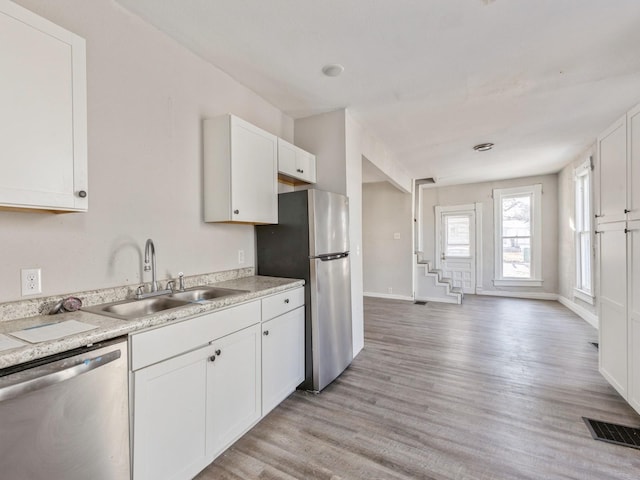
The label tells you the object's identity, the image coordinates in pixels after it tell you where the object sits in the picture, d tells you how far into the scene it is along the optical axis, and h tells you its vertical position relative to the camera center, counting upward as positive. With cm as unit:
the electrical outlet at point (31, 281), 141 -19
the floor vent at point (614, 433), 192 -132
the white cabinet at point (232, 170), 221 +53
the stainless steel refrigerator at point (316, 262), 254 -21
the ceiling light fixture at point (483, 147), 425 +130
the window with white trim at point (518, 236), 635 +1
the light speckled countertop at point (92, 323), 98 -35
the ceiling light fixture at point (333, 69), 238 +136
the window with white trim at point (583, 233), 465 +4
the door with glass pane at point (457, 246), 700 -22
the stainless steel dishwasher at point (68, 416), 94 -62
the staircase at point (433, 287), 614 -105
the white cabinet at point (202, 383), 133 -78
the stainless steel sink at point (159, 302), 164 -38
